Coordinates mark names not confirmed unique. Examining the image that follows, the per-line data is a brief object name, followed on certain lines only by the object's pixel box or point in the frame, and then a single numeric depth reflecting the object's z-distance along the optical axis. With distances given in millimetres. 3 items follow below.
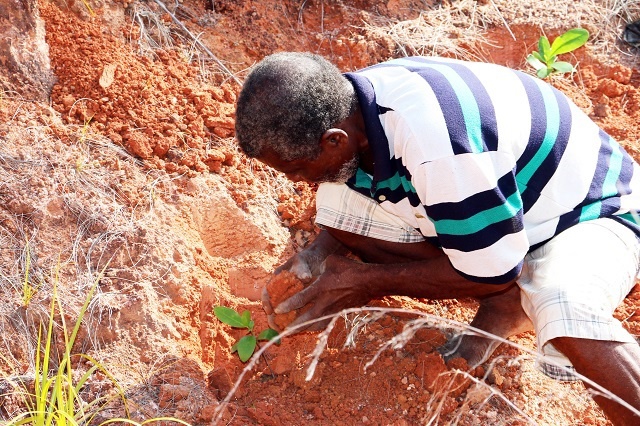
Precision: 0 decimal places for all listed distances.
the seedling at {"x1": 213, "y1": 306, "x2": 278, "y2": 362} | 2523
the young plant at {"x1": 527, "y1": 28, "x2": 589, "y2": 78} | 3787
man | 2006
